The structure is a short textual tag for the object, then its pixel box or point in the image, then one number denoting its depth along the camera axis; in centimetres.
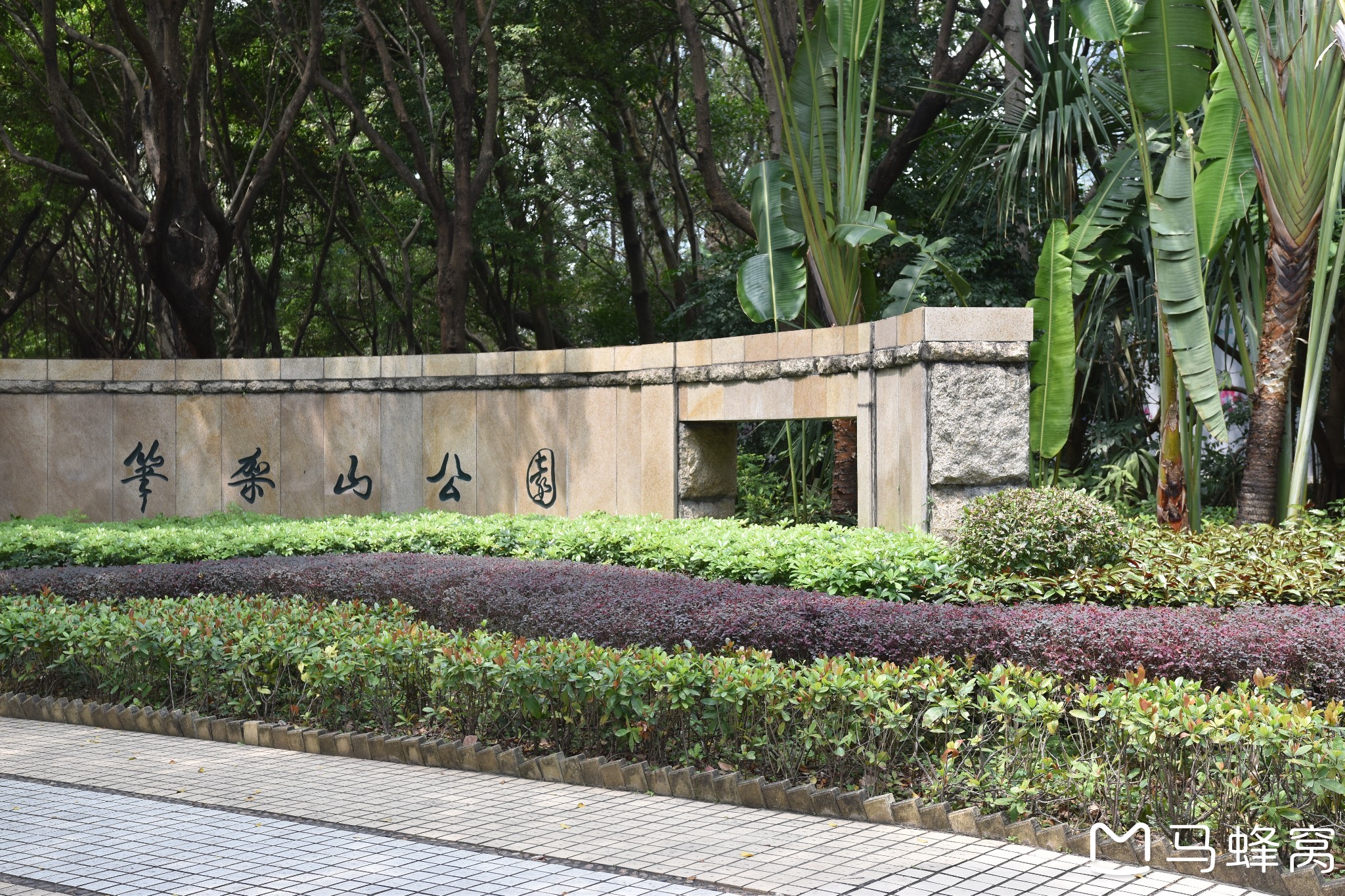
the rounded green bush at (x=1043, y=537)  816
